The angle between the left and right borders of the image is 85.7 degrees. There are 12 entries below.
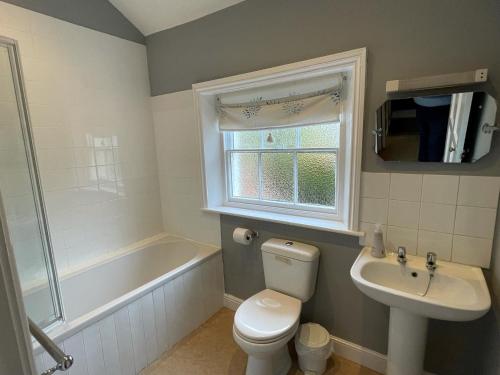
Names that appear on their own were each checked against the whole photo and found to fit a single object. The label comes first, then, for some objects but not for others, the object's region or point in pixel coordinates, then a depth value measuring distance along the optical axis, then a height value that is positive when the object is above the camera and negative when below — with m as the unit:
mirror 1.25 +0.06
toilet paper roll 2.05 -0.69
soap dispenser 1.52 -0.57
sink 1.12 -0.71
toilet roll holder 2.09 -0.69
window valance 1.74 +0.25
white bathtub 1.51 -1.08
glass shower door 1.25 -0.20
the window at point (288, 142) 1.66 +0.02
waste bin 1.65 -1.26
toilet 1.48 -1.01
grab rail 0.64 -0.47
